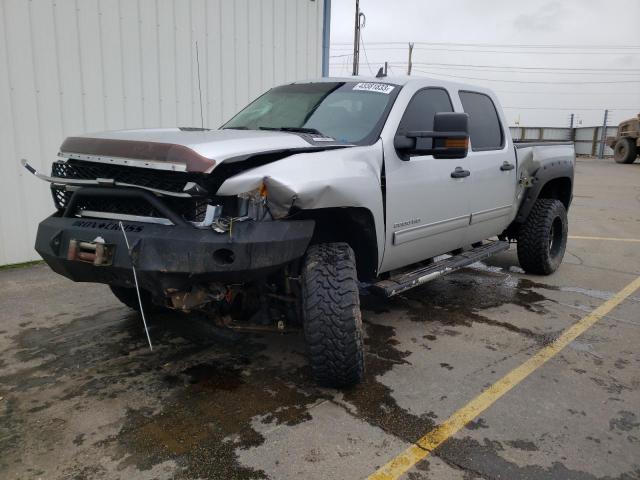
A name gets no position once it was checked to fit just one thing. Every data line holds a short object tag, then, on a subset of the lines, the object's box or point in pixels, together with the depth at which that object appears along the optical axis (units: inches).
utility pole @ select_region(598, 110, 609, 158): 1376.7
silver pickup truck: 104.7
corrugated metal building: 234.2
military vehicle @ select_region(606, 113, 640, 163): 992.2
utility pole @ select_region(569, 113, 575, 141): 1537.9
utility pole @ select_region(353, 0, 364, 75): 826.2
